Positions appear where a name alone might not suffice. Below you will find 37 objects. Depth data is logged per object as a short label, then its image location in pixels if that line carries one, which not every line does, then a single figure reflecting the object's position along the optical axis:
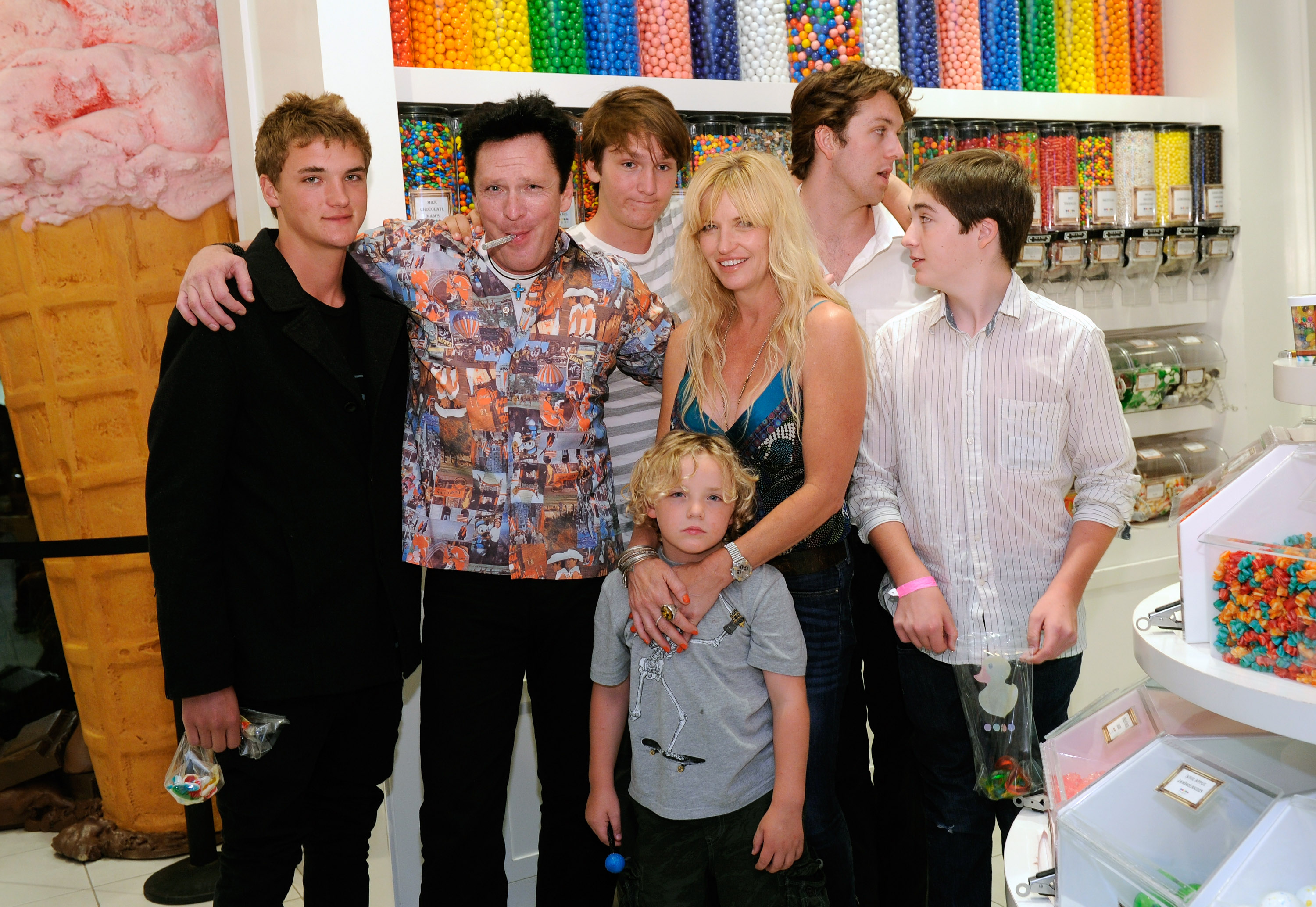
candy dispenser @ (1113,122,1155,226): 3.33
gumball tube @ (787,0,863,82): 2.88
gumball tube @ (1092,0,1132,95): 3.48
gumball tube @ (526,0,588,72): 2.61
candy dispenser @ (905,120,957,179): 3.07
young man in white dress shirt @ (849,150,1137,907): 1.78
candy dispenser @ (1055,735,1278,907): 1.23
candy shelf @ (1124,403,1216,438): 3.45
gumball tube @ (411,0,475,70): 2.46
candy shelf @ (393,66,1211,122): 2.43
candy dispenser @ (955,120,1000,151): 3.13
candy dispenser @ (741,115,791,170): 2.83
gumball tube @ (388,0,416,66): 2.41
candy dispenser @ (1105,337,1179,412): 3.39
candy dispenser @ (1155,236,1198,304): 3.43
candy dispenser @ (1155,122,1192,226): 3.41
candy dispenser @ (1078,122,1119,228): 3.25
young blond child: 1.74
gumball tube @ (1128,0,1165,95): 3.58
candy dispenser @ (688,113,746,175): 2.77
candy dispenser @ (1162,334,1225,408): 3.53
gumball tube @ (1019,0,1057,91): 3.30
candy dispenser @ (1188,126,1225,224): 3.49
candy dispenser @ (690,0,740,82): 2.81
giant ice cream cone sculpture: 2.61
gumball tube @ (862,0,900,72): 2.98
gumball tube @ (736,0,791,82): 2.86
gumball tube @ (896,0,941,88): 3.04
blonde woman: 1.78
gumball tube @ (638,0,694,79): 2.75
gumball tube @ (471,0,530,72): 2.54
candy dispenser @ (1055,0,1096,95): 3.38
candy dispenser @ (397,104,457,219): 2.44
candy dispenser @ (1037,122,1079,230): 3.18
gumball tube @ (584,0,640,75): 2.67
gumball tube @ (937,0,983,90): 3.14
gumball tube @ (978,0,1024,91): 3.22
